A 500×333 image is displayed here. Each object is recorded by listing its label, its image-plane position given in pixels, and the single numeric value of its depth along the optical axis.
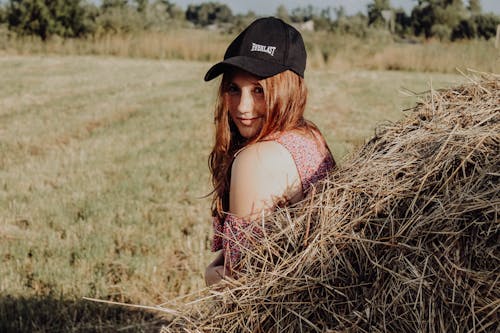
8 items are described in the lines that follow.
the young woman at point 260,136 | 2.17
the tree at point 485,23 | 38.03
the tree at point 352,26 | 32.09
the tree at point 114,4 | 33.10
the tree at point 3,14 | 28.72
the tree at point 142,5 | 39.06
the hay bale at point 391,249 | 1.55
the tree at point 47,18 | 28.22
